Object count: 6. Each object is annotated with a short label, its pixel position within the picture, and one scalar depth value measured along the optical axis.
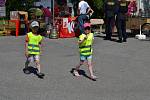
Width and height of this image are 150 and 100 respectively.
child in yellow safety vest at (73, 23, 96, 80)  10.95
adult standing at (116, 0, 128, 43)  18.20
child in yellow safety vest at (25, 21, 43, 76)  11.23
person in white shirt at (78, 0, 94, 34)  18.91
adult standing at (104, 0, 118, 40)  18.39
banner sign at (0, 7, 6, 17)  21.27
